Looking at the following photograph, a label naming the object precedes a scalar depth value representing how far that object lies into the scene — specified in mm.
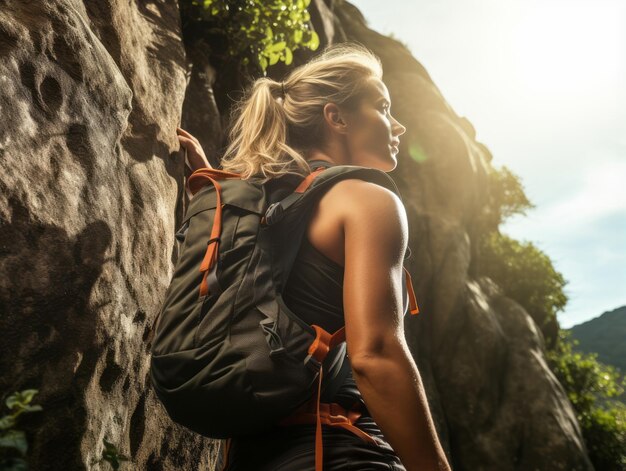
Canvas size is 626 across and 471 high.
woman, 1275
